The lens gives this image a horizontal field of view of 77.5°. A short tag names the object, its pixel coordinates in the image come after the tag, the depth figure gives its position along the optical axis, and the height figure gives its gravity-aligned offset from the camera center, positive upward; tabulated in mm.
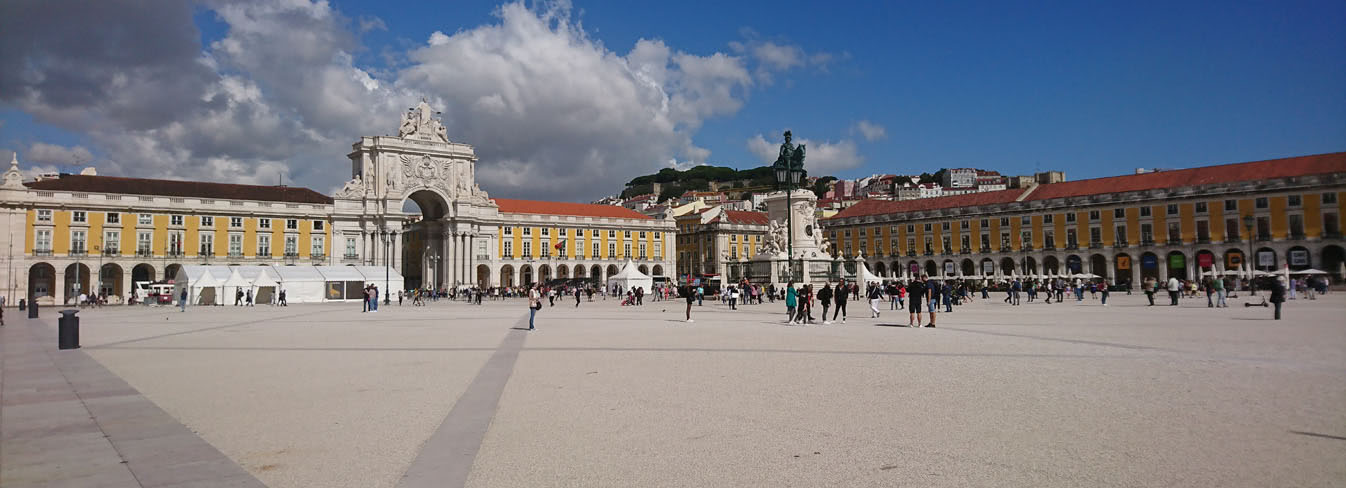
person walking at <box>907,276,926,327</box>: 19453 -388
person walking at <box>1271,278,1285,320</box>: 20875 -589
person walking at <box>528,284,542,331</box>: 20536 -303
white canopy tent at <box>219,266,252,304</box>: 48250 +748
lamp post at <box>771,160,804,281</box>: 38250 +5168
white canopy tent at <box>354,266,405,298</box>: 55312 +1000
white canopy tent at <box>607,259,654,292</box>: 59031 +642
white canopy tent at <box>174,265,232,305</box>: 46875 +906
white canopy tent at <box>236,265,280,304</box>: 49094 +888
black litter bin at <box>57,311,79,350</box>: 15762 -549
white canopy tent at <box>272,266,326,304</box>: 51003 +760
